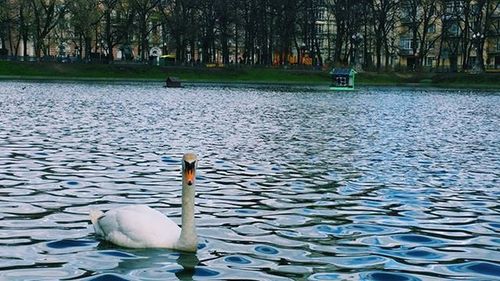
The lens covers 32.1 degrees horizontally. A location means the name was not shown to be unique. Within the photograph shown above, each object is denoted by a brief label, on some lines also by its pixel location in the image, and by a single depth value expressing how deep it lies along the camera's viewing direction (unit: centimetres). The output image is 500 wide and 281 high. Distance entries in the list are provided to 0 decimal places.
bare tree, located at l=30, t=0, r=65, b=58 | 10012
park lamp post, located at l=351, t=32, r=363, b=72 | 9944
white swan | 1016
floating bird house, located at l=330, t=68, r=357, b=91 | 8475
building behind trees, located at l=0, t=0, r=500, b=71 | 10444
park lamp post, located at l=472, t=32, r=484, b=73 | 10181
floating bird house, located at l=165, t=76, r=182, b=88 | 7862
